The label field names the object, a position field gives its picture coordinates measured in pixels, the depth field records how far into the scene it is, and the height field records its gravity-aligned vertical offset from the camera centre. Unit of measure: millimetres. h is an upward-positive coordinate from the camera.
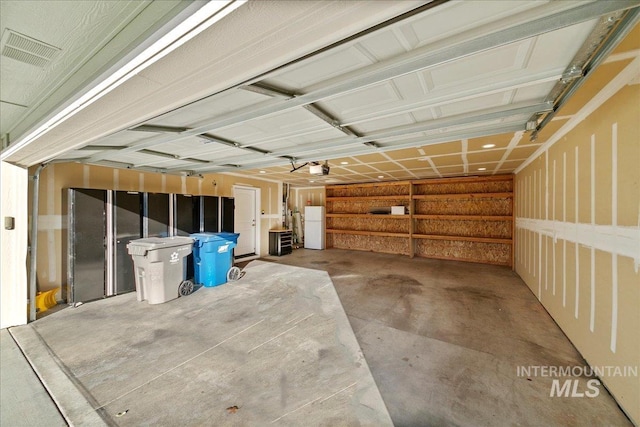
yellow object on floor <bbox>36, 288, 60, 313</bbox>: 3229 -1231
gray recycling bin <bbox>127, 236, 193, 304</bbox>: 3439 -833
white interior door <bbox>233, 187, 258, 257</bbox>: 6445 -195
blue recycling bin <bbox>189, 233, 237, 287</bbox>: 4250 -836
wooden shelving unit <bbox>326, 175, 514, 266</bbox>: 6168 -221
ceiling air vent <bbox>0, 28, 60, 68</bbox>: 1315 +988
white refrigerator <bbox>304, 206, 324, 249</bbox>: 8383 -545
